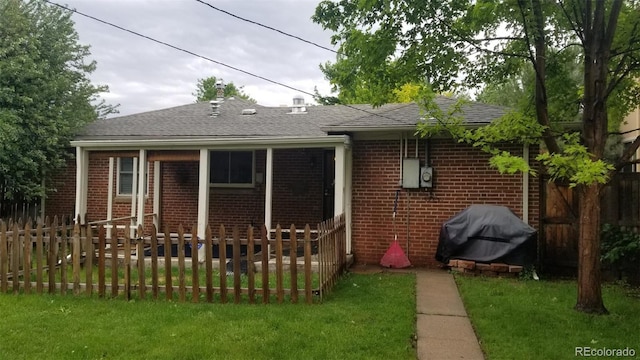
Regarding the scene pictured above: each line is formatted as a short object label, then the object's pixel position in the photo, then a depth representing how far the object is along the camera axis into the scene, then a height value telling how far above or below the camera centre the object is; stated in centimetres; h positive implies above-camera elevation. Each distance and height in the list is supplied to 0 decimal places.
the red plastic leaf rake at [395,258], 863 -127
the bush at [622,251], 707 -89
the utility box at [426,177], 881 +27
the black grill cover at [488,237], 774 -76
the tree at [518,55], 539 +184
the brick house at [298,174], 878 +33
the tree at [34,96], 1066 +223
